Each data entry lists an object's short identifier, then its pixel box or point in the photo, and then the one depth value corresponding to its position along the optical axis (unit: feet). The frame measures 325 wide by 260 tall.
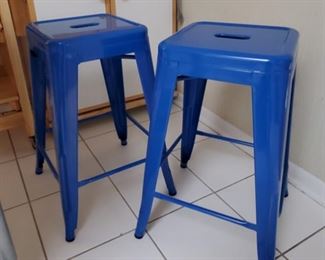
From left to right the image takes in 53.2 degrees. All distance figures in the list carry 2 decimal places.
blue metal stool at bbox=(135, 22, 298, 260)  2.55
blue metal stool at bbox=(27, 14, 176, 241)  3.06
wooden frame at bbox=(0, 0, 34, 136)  4.40
